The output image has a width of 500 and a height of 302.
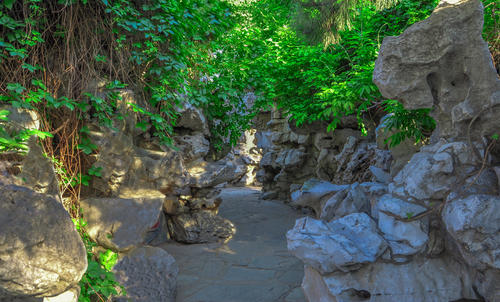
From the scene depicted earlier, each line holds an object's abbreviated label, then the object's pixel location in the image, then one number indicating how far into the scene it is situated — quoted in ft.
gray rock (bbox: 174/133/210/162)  21.94
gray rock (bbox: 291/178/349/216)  15.15
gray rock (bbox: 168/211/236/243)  22.34
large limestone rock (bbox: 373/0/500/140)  10.78
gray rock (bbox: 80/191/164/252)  13.97
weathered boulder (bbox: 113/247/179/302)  13.74
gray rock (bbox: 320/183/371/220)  13.20
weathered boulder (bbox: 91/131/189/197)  14.60
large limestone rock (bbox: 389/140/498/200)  10.62
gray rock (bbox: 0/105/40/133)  11.07
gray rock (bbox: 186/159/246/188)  22.56
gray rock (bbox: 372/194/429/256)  10.85
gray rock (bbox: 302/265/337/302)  11.37
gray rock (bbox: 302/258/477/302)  10.74
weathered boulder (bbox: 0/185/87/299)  6.73
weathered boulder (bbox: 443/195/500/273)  9.54
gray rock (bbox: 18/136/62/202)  11.62
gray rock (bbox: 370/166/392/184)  17.16
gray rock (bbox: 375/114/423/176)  15.90
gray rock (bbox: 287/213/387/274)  10.36
